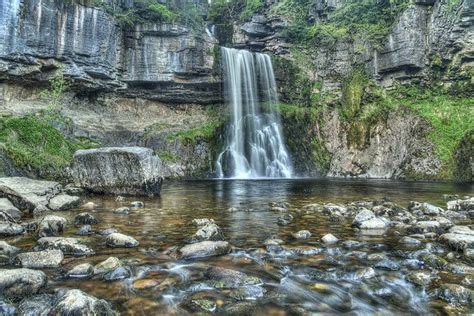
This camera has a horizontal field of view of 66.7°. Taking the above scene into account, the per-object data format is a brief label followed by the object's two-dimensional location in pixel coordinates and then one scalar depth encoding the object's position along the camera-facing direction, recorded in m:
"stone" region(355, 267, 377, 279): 5.10
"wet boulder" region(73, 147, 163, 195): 13.95
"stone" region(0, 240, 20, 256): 5.78
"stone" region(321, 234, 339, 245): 6.96
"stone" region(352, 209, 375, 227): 8.57
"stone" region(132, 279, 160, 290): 4.66
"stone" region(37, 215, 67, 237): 7.23
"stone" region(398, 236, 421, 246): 6.78
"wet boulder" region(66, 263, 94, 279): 4.94
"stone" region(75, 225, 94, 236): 7.48
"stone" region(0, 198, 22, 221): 8.78
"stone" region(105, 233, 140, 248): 6.58
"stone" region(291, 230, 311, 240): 7.38
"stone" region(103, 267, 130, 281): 4.89
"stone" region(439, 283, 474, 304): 4.22
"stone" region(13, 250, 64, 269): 5.28
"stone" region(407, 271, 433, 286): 4.80
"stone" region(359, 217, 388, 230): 8.27
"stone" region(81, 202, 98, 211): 10.92
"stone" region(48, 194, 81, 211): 10.69
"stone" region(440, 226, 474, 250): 6.29
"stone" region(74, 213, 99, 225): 8.61
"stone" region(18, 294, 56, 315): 3.74
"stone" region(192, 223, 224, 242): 7.04
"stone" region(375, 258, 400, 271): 5.43
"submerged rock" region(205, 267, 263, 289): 4.75
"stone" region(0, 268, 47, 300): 4.15
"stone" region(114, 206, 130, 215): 10.28
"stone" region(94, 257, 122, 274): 5.13
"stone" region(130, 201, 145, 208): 11.77
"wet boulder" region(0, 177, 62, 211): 10.49
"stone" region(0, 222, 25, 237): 7.24
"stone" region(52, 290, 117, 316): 3.60
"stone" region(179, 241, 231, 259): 6.03
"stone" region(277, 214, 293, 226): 8.90
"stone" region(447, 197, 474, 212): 10.76
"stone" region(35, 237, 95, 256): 6.04
